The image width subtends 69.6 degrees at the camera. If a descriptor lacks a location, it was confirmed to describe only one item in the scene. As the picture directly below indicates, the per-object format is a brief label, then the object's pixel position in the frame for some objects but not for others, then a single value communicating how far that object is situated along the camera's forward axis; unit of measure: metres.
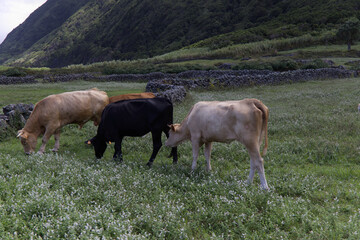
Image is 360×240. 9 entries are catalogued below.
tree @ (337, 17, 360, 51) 69.58
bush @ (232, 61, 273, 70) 46.94
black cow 8.84
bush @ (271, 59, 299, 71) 45.17
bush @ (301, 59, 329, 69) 43.24
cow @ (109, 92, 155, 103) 12.20
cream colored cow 6.85
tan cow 10.70
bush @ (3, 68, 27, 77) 52.46
